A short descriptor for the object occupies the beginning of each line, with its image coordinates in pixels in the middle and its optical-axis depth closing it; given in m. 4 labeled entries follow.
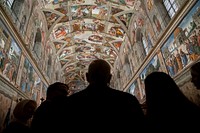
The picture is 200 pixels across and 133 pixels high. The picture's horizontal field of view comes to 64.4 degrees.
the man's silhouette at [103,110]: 1.41
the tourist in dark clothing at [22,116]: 2.53
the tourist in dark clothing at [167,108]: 1.66
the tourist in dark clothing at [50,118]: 1.48
